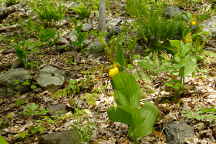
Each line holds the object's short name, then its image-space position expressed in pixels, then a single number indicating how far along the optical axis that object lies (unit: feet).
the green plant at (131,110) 7.85
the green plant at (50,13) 22.06
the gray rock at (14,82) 13.76
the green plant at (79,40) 16.60
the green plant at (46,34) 17.73
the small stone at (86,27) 20.80
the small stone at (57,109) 11.57
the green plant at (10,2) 29.12
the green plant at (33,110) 11.68
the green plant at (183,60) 9.98
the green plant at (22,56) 15.23
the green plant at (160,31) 15.71
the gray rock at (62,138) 8.93
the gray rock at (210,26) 17.22
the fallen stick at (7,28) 23.29
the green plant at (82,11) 23.06
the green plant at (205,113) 6.57
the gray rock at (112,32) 18.46
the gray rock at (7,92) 13.64
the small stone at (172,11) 20.93
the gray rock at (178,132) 8.71
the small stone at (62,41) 18.71
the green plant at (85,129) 9.31
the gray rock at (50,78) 13.74
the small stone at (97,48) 16.99
